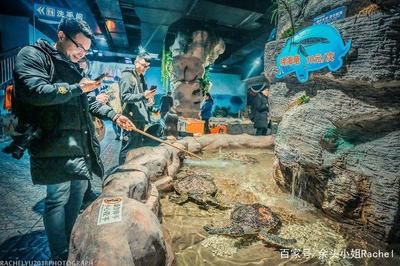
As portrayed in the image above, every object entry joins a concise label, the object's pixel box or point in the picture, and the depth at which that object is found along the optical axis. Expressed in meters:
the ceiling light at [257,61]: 21.09
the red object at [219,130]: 12.59
